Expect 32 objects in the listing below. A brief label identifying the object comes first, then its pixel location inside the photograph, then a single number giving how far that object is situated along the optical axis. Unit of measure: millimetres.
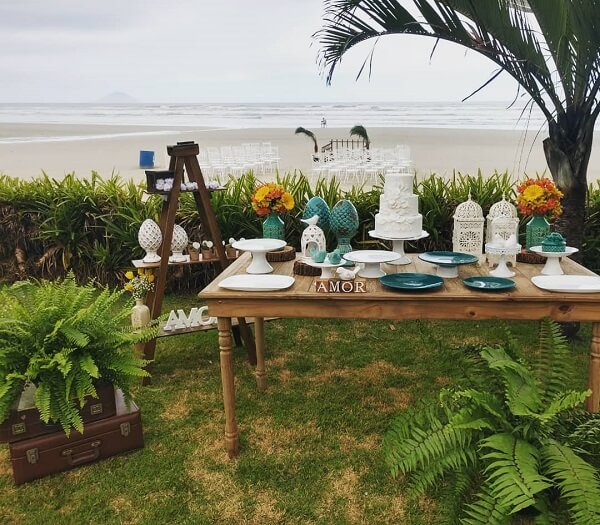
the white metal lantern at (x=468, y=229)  3129
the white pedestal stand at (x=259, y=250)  2843
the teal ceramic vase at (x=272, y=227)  3178
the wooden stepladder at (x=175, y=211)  3396
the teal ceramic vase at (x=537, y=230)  3066
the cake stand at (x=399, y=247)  2850
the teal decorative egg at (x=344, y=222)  3010
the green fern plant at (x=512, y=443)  1857
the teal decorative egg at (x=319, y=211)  3156
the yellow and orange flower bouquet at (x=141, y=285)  3588
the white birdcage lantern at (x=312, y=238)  2969
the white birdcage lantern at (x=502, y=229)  2965
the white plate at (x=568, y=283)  2436
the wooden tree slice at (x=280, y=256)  3182
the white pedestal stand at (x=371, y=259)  2770
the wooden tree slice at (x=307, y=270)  2867
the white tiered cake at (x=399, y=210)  2834
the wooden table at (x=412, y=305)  2432
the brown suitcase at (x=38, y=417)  2527
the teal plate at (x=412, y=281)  2508
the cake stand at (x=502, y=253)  2701
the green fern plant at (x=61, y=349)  2473
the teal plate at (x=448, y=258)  2777
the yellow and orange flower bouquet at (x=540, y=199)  2883
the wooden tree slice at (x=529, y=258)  3016
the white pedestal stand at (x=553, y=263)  2746
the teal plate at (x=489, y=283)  2480
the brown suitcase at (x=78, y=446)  2566
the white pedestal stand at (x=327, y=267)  2730
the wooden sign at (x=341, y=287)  2551
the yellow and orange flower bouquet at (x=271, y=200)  3074
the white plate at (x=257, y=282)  2584
